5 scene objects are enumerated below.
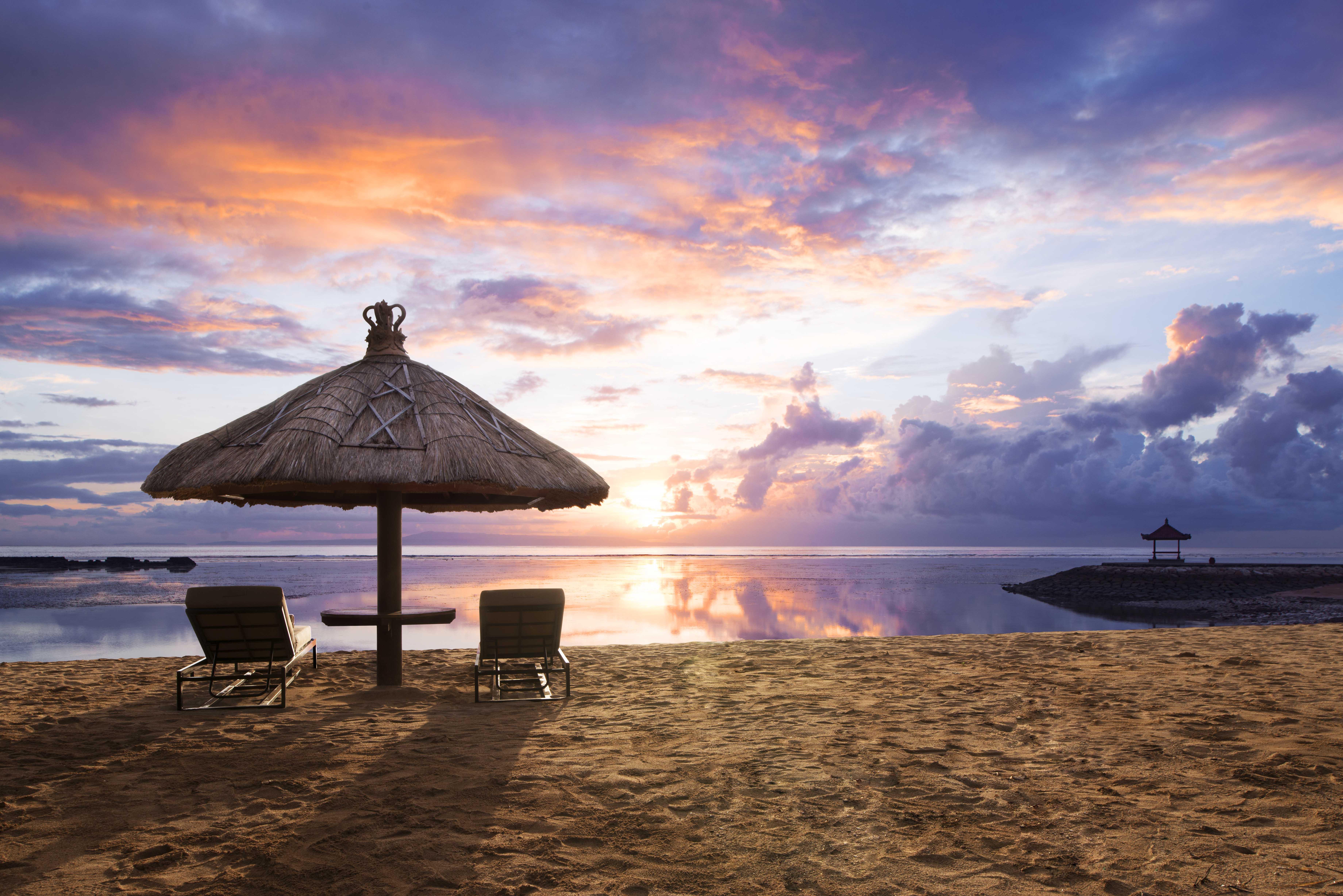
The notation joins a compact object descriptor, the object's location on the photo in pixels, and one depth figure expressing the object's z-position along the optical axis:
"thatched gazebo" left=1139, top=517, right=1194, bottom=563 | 40.31
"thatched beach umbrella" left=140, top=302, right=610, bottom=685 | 6.30
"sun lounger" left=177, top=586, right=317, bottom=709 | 6.27
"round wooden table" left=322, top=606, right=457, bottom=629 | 6.81
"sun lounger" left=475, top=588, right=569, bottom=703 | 6.60
